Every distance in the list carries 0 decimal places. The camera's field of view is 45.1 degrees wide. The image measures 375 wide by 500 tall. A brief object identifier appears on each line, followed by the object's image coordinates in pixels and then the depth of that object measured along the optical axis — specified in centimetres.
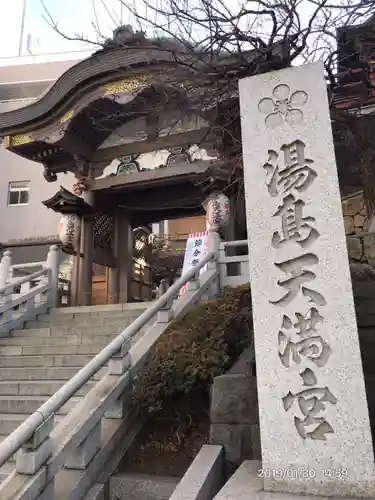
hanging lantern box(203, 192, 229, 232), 871
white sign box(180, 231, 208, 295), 841
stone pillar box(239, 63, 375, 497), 285
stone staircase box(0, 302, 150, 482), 523
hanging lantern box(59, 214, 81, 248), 980
